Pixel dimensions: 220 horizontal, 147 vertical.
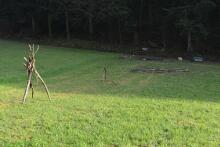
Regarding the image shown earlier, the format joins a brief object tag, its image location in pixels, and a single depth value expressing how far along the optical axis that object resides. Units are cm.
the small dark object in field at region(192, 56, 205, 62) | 3981
